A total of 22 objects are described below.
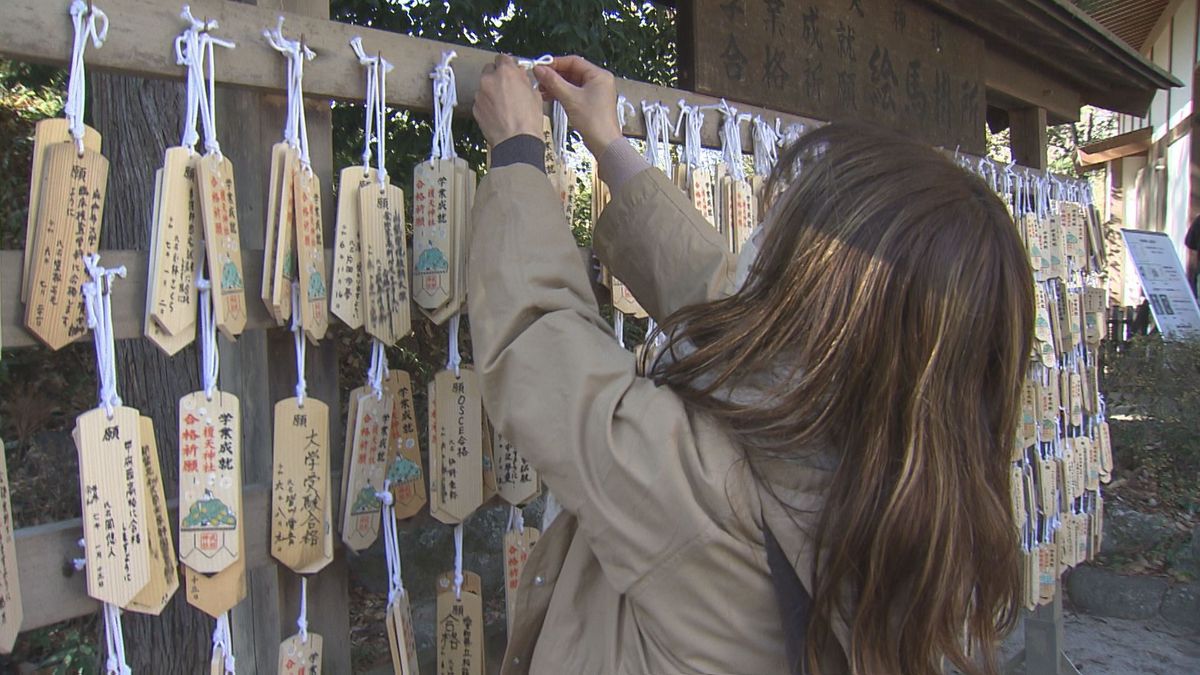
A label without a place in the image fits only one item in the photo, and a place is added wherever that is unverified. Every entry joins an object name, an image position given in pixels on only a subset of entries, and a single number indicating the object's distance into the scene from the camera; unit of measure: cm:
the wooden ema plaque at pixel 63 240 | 85
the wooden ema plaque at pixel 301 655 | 105
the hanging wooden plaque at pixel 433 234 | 116
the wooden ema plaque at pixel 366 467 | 110
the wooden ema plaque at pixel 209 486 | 95
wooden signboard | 170
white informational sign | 562
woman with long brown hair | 84
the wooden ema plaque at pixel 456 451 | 119
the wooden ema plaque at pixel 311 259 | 103
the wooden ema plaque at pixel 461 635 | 124
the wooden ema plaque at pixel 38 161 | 84
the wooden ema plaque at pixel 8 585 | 82
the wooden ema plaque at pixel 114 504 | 87
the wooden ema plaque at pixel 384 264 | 110
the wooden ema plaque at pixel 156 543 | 92
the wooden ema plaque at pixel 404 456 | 117
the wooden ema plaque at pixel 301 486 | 103
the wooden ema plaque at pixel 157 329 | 92
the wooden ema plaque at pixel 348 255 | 108
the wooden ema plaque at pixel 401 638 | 116
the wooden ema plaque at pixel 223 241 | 94
